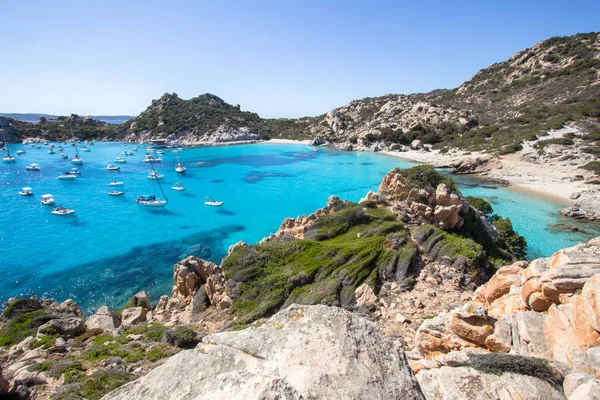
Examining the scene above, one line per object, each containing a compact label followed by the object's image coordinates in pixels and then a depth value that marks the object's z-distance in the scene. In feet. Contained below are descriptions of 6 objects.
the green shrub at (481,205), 96.02
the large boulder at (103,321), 48.14
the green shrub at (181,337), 37.99
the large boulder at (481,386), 15.25
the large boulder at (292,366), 11.04
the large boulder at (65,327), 43.96
